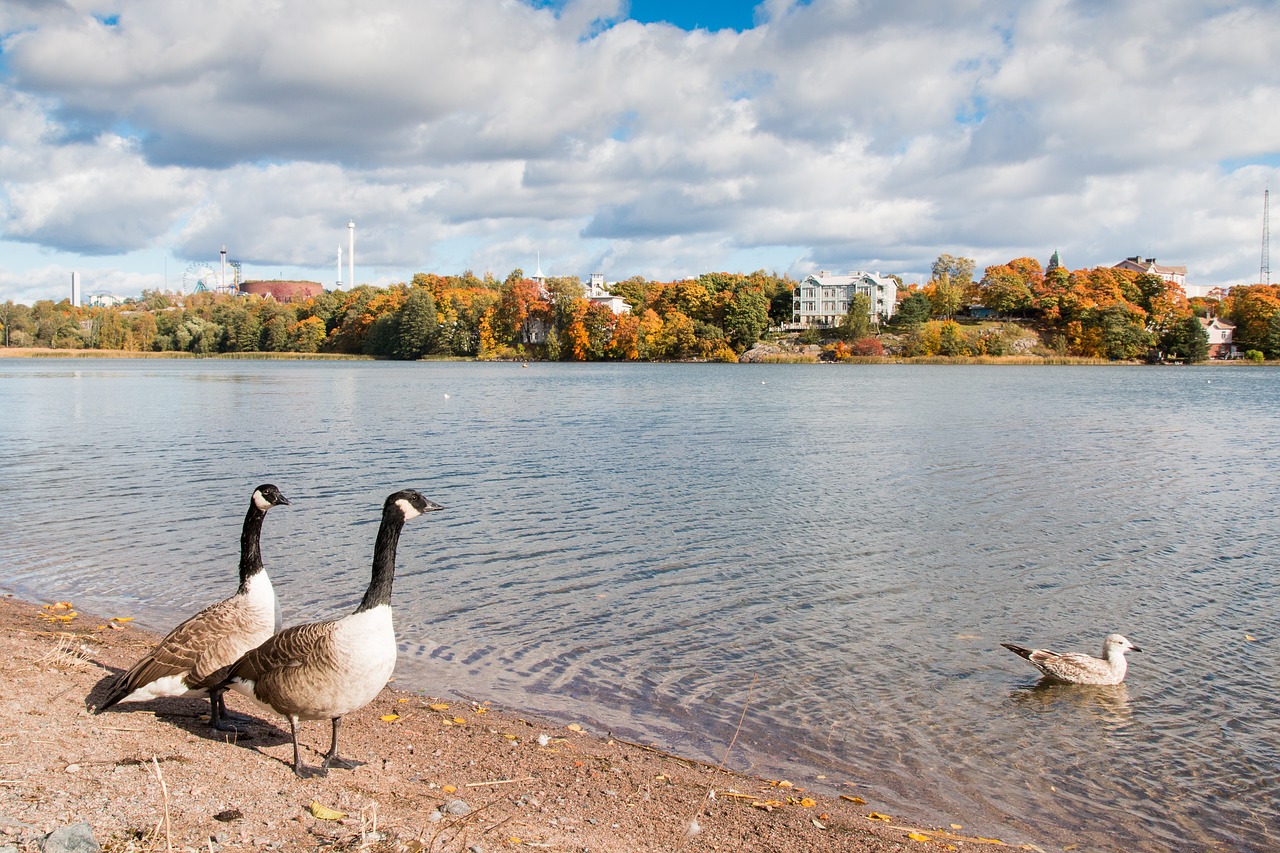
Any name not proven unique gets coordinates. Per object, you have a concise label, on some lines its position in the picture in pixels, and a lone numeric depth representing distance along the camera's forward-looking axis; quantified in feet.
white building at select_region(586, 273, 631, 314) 573.82
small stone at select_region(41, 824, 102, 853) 15.21
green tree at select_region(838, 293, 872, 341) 527.81
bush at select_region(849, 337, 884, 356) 513.86
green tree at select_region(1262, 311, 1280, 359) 489.67
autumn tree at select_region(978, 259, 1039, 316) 548.72
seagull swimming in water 32.89
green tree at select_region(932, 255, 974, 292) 605.07
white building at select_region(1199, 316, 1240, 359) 527.40
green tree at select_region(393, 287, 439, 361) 555.28
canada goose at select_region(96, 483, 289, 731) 22.56
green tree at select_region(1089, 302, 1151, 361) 483.92
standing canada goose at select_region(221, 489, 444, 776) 20.71
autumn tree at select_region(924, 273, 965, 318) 550.77
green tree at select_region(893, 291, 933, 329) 531.91
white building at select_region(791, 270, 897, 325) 575.38
